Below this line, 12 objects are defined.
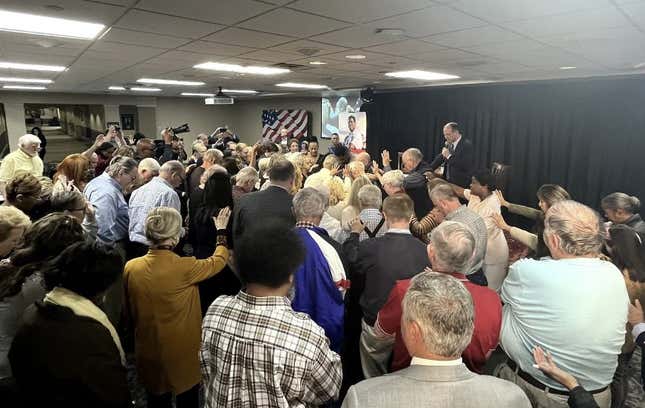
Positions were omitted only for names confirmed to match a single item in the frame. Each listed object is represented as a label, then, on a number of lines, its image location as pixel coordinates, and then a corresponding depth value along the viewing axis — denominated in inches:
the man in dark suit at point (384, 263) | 78.4
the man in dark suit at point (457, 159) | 210.8
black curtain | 214.8
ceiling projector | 289.9
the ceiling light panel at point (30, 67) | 194.5
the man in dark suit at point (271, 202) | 102.0
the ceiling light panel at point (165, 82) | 269.8
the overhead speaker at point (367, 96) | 338.0
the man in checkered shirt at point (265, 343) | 45.3
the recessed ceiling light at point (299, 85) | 293.0
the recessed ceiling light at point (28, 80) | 267.7
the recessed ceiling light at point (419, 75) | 219.5
